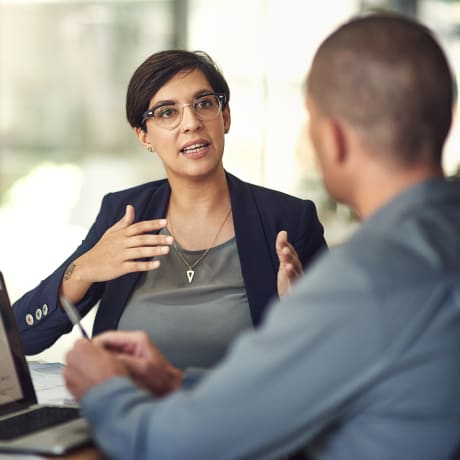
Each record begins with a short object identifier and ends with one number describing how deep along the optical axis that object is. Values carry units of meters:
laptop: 1.33
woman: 1.85
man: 1.09
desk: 1.32
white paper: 1.62
